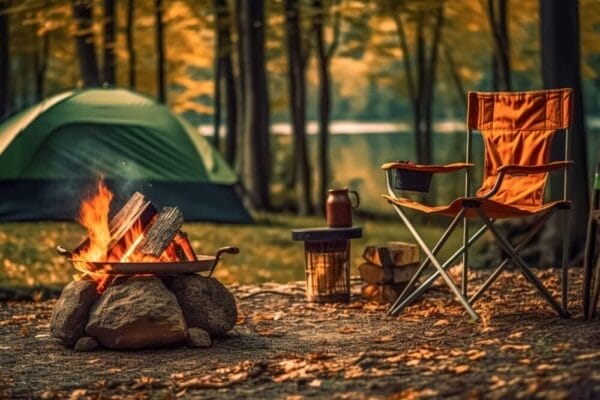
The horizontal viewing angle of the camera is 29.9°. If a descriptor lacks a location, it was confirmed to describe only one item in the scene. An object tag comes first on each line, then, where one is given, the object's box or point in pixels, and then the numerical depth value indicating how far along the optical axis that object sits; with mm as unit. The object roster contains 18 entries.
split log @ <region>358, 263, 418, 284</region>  6426
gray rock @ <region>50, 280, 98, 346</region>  5332
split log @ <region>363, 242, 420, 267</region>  6406
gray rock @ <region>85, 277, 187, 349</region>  5184
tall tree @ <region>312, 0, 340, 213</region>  15273
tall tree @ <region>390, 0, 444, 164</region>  15805
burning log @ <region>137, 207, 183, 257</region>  5328
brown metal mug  6598
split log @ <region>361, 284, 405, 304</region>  6453
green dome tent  9391
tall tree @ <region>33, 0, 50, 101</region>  17611
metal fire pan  5262
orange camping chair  5391
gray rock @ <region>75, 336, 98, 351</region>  5281
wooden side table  6590
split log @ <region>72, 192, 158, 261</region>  5465
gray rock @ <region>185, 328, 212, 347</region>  5297
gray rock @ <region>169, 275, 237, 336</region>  5410
